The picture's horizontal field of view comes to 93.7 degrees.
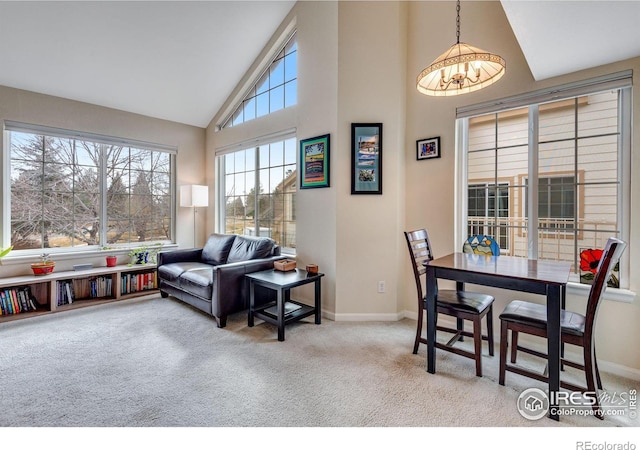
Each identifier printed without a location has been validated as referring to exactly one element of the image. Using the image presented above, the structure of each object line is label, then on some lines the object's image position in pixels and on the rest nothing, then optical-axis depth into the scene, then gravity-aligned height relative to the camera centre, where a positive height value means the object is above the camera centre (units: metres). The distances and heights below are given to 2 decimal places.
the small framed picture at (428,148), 2.97 +0.72
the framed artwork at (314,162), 3.21 +0.64
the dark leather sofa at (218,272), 2.96 -0.58
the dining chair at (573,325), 1.58 -0.62
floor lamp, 4.52 +0.36
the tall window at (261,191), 3.94 +0.42
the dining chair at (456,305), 2.06 -0.61
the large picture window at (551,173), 2.24 +0.39
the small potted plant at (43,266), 3.36 -0.52
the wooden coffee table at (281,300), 2.64 -0.76
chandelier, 1.68 +0.92
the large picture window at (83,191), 3.53 +0.37
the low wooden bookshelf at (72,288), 3.19 -0.83
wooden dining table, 1.68 -0.37
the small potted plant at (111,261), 3.89 -0.54
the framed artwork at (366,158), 3.08 +0.63
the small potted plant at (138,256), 4.15 -0.51
